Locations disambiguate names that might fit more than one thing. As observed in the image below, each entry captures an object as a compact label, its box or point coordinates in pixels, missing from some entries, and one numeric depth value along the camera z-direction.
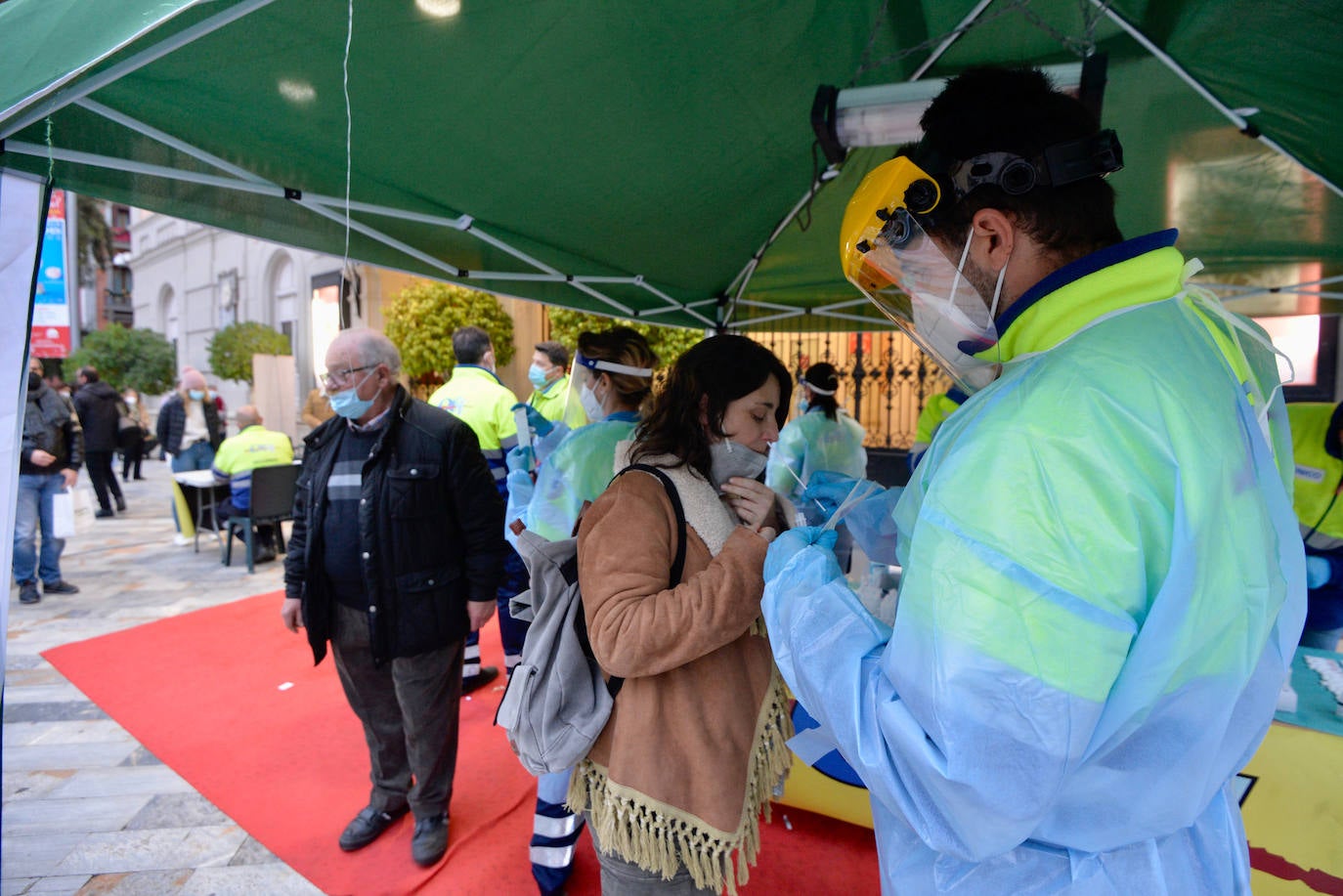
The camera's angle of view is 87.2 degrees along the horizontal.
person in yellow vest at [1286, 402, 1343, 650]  2.84
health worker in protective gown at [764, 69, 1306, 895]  0.75
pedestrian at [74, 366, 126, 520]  9.73
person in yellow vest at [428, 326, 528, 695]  4.36
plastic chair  6.83
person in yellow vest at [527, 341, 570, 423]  4.75
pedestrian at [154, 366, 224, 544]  8.23
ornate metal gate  10.63
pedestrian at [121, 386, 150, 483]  13.22
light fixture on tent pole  1.98
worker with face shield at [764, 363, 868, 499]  5.02
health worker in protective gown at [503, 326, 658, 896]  2.50
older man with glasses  2.67
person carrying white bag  5.66
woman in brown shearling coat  1.37
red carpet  2.69
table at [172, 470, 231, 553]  7.50
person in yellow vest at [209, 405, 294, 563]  6.89
